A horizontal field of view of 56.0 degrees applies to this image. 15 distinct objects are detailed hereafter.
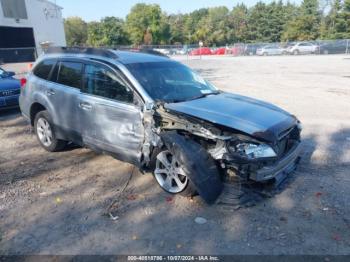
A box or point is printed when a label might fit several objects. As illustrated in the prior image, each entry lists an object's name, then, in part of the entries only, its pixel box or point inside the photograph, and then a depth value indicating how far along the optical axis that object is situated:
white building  35.91
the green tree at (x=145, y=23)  86.44
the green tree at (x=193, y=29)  91.69
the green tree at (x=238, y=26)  87.99
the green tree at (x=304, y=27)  67.81
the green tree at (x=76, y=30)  84.94
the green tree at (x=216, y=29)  90.44
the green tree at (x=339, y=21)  61.50
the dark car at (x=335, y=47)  44.59
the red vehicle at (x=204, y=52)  56.57
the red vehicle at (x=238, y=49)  52.66
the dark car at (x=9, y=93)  8.85
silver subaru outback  3.80
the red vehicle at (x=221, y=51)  56.71
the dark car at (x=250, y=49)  52.25
